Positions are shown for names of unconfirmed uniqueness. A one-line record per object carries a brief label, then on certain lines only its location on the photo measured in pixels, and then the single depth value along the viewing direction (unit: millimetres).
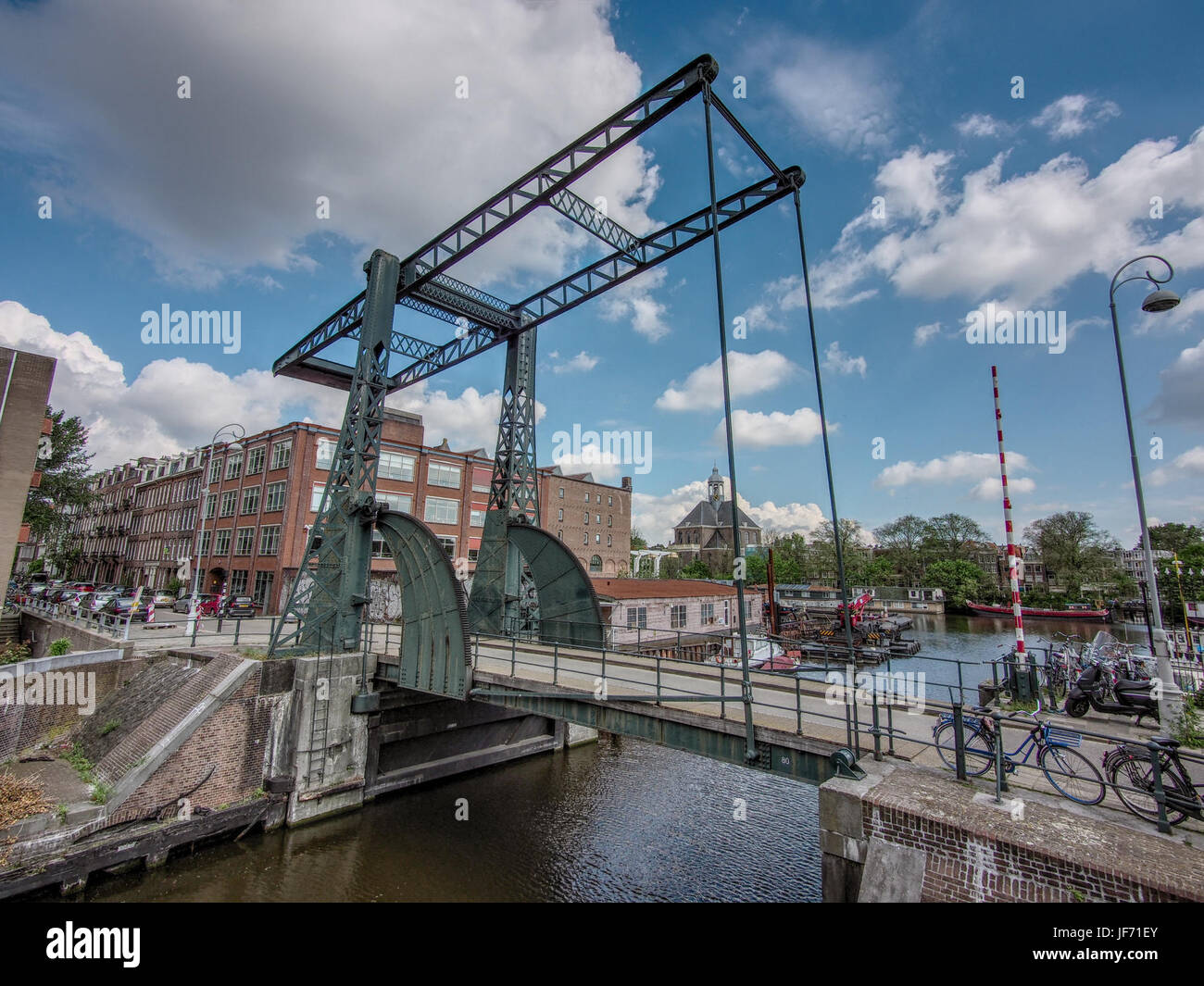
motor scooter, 8711
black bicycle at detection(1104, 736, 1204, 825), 4902
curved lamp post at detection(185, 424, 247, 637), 19381
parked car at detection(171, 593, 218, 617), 27703
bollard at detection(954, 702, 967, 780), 5680
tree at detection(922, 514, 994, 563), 79812
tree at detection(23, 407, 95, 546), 28458
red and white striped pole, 10000
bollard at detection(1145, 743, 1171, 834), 4789
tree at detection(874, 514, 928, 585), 79500
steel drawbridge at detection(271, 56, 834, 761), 11234
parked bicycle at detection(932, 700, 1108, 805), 5715
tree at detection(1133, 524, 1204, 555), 60875
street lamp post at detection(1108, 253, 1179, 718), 8102
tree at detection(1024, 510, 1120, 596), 62000
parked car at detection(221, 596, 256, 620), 26578
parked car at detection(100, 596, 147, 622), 21391
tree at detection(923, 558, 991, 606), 65562
